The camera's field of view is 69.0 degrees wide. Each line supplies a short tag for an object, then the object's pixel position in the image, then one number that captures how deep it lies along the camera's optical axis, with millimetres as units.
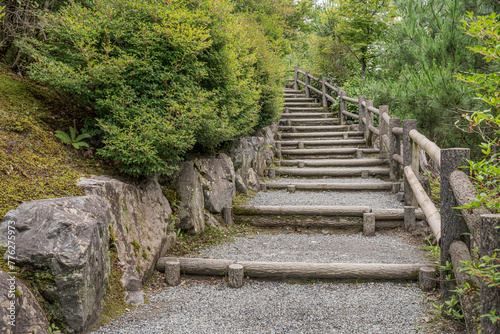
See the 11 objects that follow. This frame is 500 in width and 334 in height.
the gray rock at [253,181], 6725
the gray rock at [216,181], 4914
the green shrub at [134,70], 3203
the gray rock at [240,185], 6129
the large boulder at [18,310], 1885
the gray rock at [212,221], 4717
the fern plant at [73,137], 3318
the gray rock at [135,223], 2973
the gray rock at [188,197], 4250
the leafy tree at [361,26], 12705
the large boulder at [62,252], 2232
